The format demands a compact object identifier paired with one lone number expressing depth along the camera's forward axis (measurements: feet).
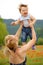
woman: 11.84
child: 13.20
